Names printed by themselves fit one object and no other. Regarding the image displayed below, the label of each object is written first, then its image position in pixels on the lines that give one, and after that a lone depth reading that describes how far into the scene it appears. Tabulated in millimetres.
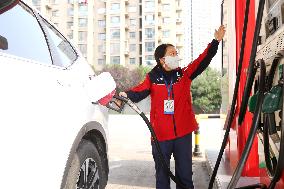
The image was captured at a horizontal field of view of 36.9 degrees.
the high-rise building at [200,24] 118562
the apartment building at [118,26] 73000
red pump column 4172
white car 1865
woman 3943
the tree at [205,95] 53362
